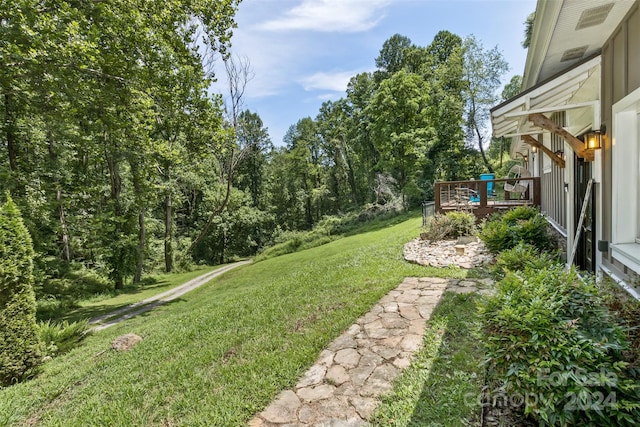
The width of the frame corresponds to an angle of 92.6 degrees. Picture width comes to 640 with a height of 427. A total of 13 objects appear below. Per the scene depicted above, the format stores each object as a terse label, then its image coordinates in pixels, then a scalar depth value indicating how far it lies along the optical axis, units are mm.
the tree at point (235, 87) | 13961
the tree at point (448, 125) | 23672
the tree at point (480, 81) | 24156
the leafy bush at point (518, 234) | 5965
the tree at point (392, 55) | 27828
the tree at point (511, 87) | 28094
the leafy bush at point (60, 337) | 5555
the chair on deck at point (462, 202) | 10234
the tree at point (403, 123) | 21672
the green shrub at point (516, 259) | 4430
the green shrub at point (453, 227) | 9219
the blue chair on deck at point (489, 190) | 12930
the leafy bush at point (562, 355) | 1726
